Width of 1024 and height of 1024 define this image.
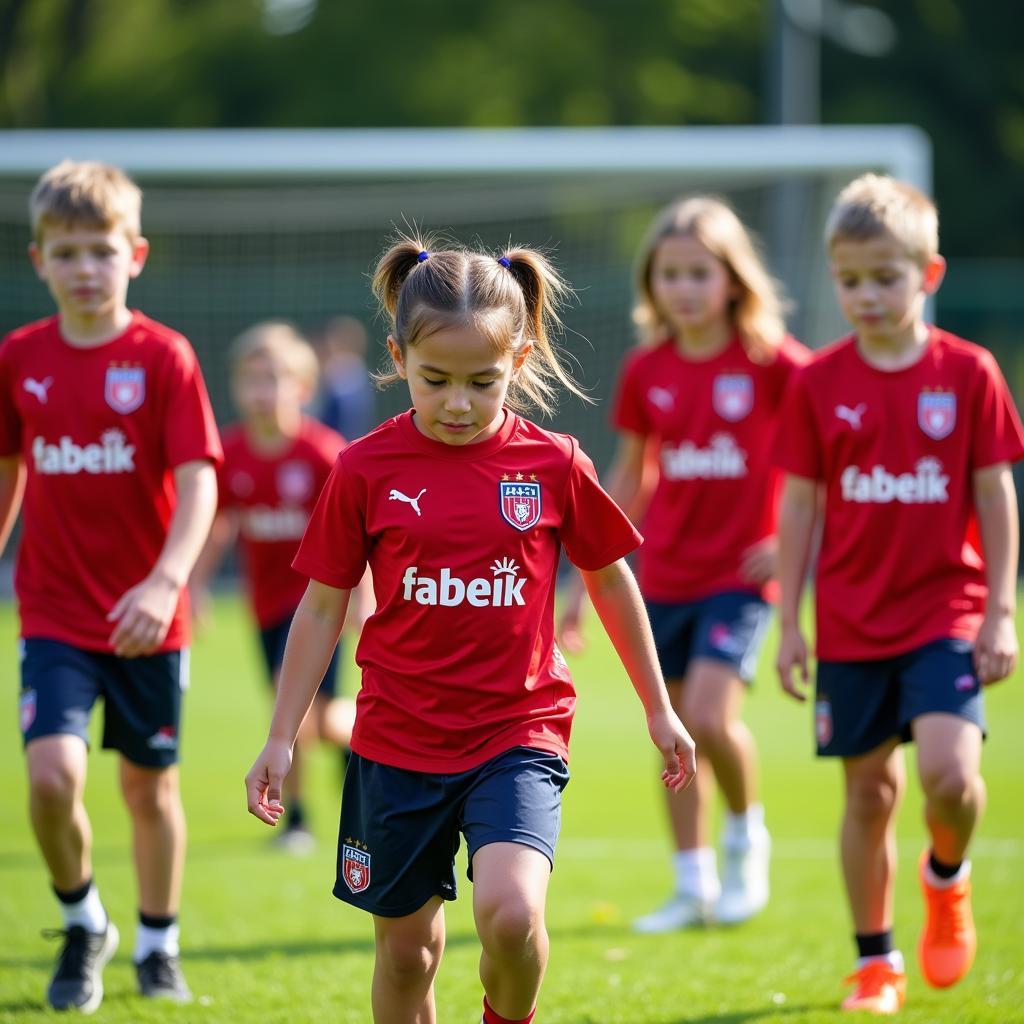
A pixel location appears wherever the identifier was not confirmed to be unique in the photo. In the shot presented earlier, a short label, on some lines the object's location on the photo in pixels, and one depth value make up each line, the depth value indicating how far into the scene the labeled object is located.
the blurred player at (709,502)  11.34
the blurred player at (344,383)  34.16
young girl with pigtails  7.04
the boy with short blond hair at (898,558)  8.95
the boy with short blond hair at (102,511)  9.09
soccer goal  18.69
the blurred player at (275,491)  15.05
